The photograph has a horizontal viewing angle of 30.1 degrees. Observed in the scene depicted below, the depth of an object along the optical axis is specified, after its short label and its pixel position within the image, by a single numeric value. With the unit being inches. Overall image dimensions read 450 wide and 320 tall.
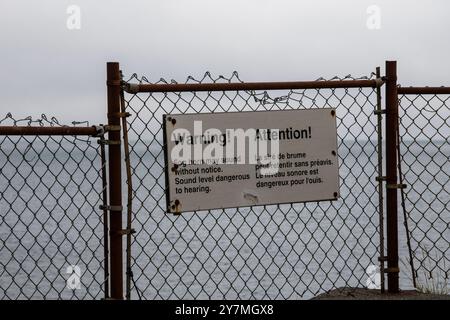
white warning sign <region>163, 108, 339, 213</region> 231.3
